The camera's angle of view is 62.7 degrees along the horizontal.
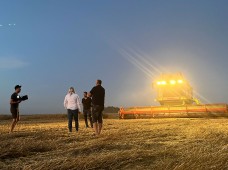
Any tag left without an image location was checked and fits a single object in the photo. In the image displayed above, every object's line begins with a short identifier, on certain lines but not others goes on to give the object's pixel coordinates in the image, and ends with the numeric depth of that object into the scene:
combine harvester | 14.45
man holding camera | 7.16
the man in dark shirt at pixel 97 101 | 6.34
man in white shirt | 7.48
